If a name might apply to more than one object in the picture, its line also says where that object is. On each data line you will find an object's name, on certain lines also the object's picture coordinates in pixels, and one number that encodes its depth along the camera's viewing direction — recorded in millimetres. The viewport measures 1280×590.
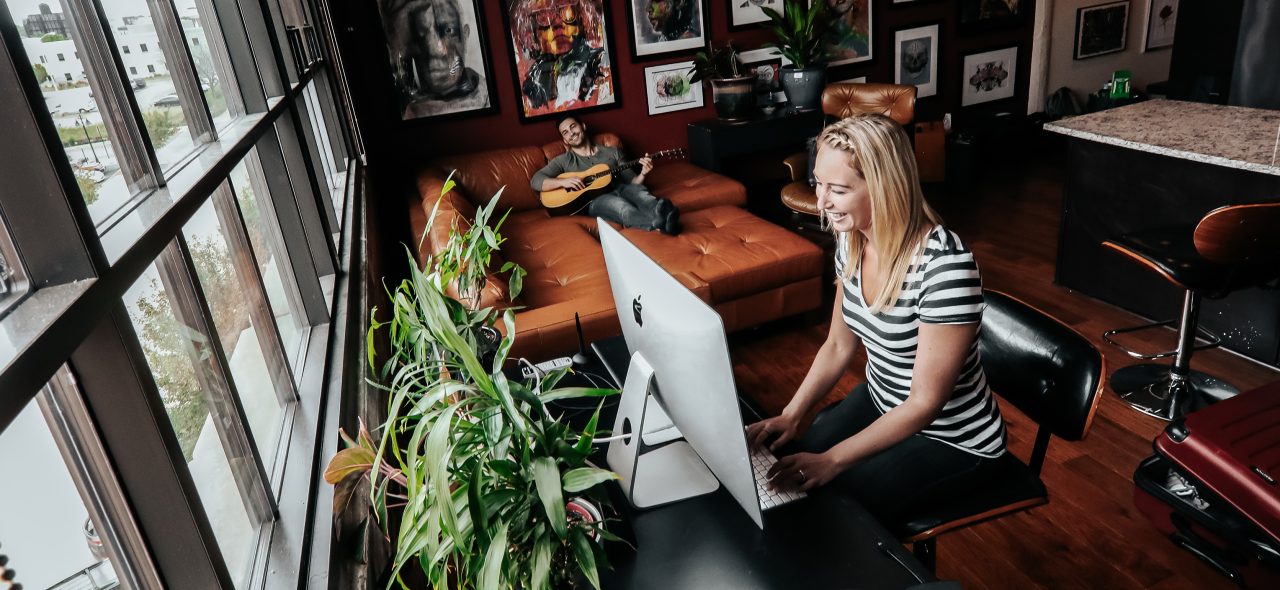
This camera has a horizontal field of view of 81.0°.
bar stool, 2404
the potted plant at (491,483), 936
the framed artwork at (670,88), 5352
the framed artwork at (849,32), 5645
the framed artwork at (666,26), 5184
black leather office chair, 1568
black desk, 1228
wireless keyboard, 1402
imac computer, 1132
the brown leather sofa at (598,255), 3158
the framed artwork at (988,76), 6164
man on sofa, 4145
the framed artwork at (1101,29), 6258
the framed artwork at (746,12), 5388
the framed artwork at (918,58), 5891
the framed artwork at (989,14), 5977
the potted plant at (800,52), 5223
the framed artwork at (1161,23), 6438
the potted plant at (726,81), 5105
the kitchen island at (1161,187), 2895
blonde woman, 1504
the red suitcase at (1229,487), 1783
